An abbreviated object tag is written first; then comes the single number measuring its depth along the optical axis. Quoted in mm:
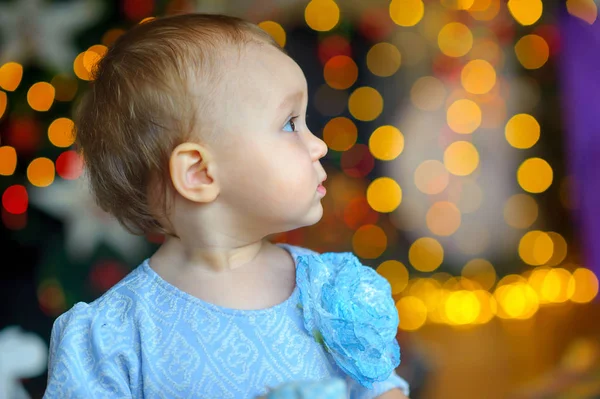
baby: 930
